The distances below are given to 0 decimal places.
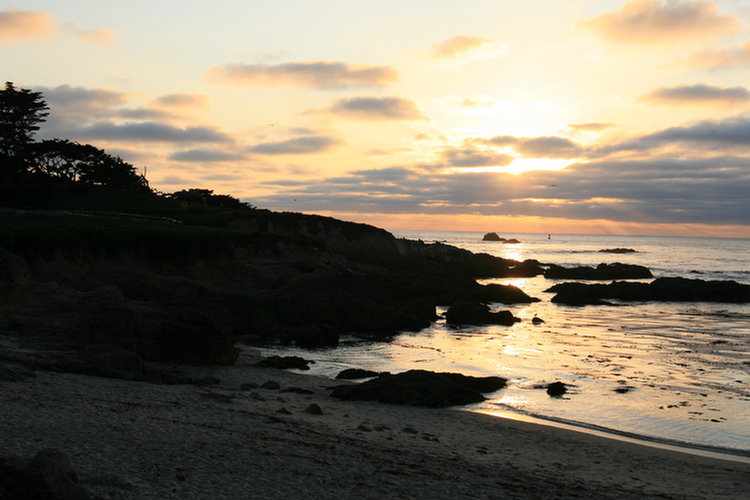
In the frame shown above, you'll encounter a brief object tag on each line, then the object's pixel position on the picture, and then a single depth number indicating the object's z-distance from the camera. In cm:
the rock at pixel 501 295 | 4750
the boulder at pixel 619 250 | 17322
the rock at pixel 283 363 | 2164
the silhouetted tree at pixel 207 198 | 7131
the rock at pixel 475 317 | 3638
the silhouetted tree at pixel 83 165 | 6550
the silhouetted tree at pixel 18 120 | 6256
